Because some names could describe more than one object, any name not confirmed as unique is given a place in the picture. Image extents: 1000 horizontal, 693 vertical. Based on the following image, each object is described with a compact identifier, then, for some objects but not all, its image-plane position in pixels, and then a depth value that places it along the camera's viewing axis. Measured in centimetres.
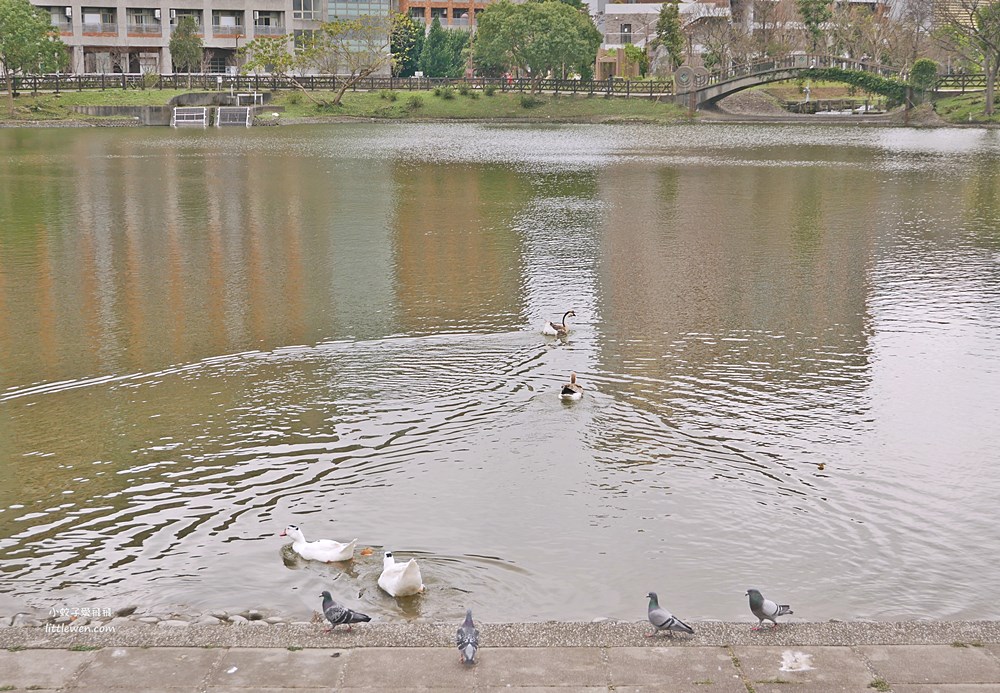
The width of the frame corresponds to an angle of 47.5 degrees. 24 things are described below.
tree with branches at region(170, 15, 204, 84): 9919
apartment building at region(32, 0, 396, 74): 10494
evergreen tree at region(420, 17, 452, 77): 11675
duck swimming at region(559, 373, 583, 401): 1520
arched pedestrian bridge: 8831
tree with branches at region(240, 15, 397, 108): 8981
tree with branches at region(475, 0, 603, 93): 9350
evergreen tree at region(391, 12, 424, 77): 10662
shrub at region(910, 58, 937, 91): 8350
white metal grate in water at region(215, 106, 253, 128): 7900
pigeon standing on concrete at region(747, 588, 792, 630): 879
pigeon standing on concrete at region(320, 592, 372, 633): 867
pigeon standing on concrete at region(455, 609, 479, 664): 813
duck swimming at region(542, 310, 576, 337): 1833
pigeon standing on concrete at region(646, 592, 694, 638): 861
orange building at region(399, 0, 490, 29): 13100
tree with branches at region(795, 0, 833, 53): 10169
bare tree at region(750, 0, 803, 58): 10606
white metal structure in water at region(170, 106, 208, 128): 7862
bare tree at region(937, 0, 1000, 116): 7756
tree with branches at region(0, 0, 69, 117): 7881
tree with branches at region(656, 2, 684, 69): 9894
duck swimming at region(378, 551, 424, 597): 995
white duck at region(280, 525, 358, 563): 1069
